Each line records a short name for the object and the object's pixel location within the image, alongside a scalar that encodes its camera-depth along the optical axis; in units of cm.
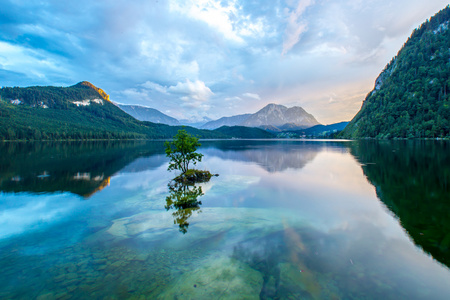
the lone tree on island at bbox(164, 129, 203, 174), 3694
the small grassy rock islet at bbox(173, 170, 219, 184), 3528
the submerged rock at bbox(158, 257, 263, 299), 971
